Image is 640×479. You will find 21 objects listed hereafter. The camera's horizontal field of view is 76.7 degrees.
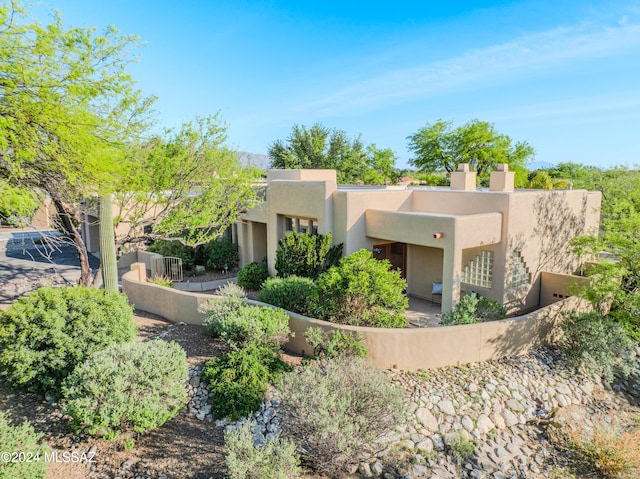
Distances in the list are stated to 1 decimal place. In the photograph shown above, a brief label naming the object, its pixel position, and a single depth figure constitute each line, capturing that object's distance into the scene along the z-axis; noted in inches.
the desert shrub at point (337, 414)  291.7
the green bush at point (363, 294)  466.6
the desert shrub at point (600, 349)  498.6
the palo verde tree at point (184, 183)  602.9
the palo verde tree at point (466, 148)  1866.4
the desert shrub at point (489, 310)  550.3
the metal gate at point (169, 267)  864.3
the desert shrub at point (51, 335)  355.6
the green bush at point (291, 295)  534.9
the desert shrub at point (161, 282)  678.5
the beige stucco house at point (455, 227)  594.5
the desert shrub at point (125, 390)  290.7
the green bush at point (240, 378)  359.9
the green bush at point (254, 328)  426.9
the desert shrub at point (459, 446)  354.6
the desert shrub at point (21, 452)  240.5
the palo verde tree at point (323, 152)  1809.8
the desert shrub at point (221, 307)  464.8
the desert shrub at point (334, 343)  423.5
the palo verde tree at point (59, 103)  339.0
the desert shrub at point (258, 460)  248.1
